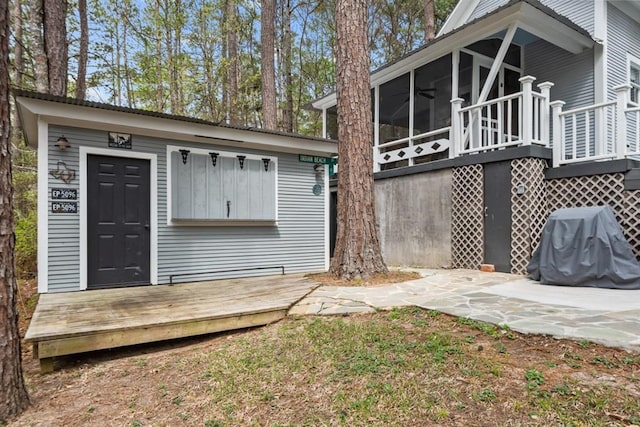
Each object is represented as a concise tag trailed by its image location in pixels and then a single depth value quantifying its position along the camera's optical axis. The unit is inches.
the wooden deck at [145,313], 116.3
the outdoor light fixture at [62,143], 181.9
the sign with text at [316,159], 260.4
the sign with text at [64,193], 180.9
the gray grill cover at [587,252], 183.2
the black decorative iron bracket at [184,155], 216.4
